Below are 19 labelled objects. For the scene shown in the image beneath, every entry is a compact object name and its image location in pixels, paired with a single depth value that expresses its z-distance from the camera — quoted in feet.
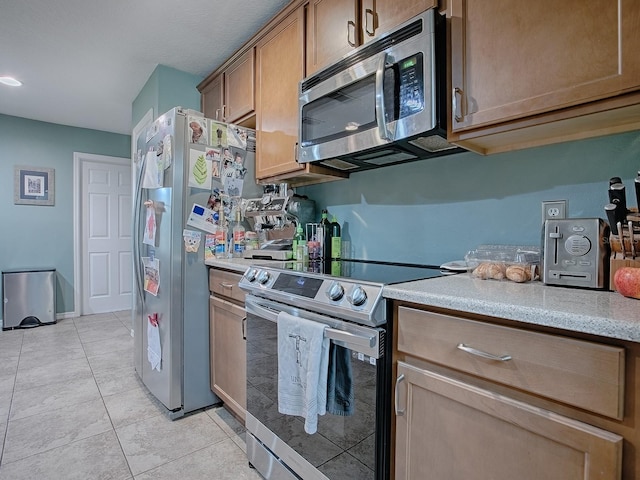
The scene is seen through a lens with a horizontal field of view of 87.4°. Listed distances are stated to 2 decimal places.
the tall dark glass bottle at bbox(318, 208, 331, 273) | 6.72
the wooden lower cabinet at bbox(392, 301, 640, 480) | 2.12
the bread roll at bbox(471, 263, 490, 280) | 3.86
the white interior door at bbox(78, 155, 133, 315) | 14.47
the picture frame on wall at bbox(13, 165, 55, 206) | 13.03
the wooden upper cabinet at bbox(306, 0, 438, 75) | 4.52
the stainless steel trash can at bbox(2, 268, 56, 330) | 12.35
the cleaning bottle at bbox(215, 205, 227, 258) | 6.74
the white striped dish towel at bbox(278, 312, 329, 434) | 3.74
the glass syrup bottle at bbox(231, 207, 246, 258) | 7.00
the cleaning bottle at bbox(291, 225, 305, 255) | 6.46
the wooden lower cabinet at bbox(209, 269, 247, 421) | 5.74
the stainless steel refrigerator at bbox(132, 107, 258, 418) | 6.26
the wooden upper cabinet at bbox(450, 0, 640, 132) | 2.91
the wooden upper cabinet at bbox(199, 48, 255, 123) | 7.41
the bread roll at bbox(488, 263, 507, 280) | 3.78
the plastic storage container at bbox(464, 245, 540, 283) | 3.65
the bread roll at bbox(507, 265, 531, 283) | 3.58
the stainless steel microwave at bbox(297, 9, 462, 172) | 4.02
